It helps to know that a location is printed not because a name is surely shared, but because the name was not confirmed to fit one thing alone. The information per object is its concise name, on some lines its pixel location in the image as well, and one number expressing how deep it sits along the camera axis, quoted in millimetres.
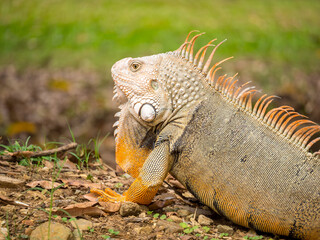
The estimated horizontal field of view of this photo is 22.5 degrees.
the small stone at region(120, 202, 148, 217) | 7777
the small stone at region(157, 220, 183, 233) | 7554
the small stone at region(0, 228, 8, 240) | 6453
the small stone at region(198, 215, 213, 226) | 8086
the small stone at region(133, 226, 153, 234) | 7379
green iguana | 7449
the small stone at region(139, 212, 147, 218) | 7992
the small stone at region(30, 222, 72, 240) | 6422
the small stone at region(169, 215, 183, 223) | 8078
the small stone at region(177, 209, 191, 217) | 8423
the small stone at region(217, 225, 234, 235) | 7810
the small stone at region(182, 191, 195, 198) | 9698
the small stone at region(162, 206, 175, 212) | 8539
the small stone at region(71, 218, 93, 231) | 7149
